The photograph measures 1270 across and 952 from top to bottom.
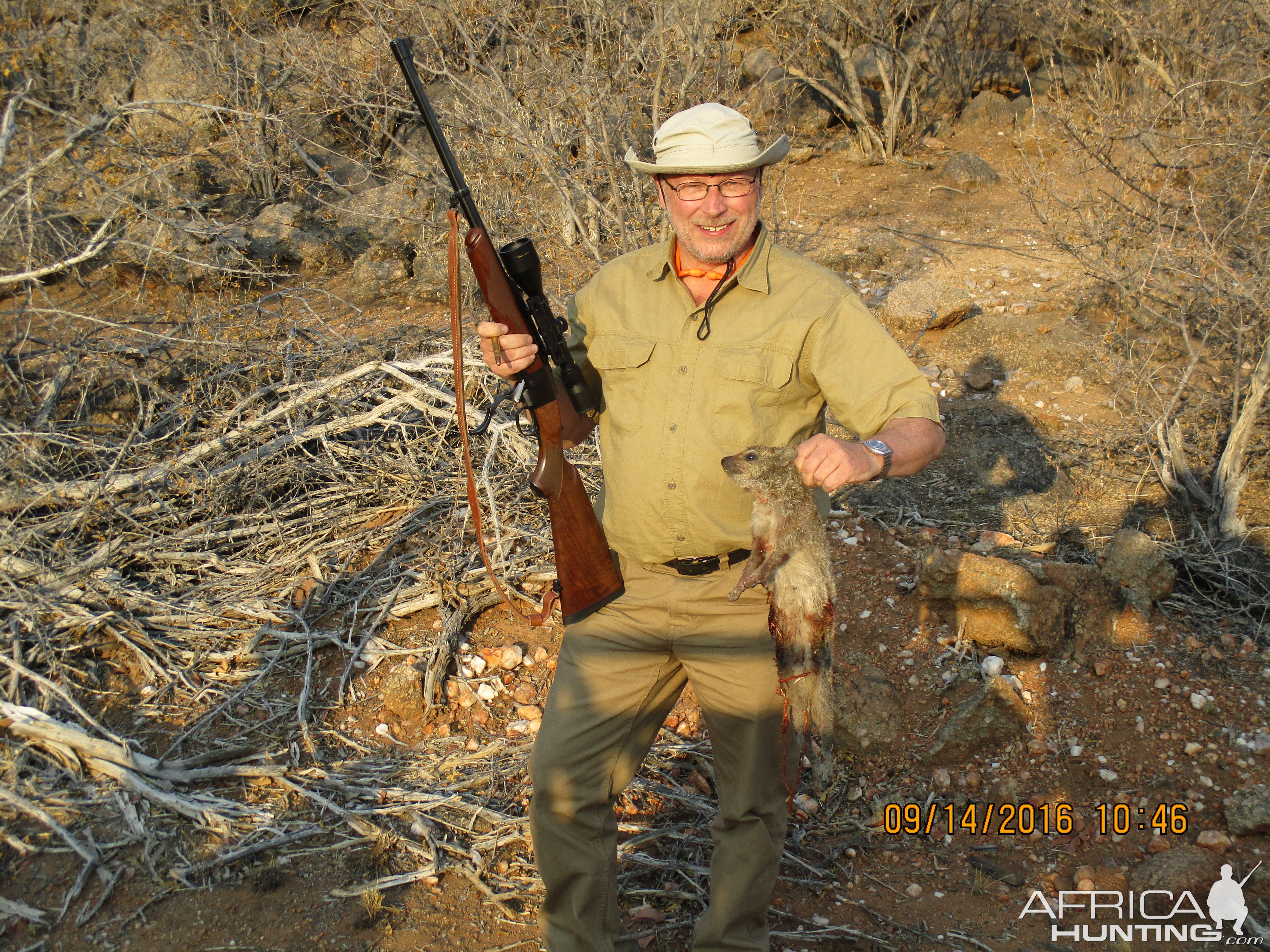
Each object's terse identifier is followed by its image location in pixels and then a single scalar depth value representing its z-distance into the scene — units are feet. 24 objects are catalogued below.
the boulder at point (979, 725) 12.87
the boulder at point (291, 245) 36.73
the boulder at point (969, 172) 38.81
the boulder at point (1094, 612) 14.28
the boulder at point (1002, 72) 46.75
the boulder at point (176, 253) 26.96
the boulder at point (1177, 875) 10.67
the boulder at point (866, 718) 13.14
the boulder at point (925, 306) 25.22
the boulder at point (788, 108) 37.58
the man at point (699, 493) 8.73
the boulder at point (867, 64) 43.80
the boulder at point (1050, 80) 42.52
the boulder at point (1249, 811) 11.25
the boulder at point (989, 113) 45.47
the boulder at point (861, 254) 31.68
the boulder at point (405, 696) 14.10
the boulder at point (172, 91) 41.55
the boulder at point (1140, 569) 14.64
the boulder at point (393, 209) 33.40
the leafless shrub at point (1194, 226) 16.81
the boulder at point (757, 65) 41.57
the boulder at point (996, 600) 13.84
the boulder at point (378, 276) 33.96
